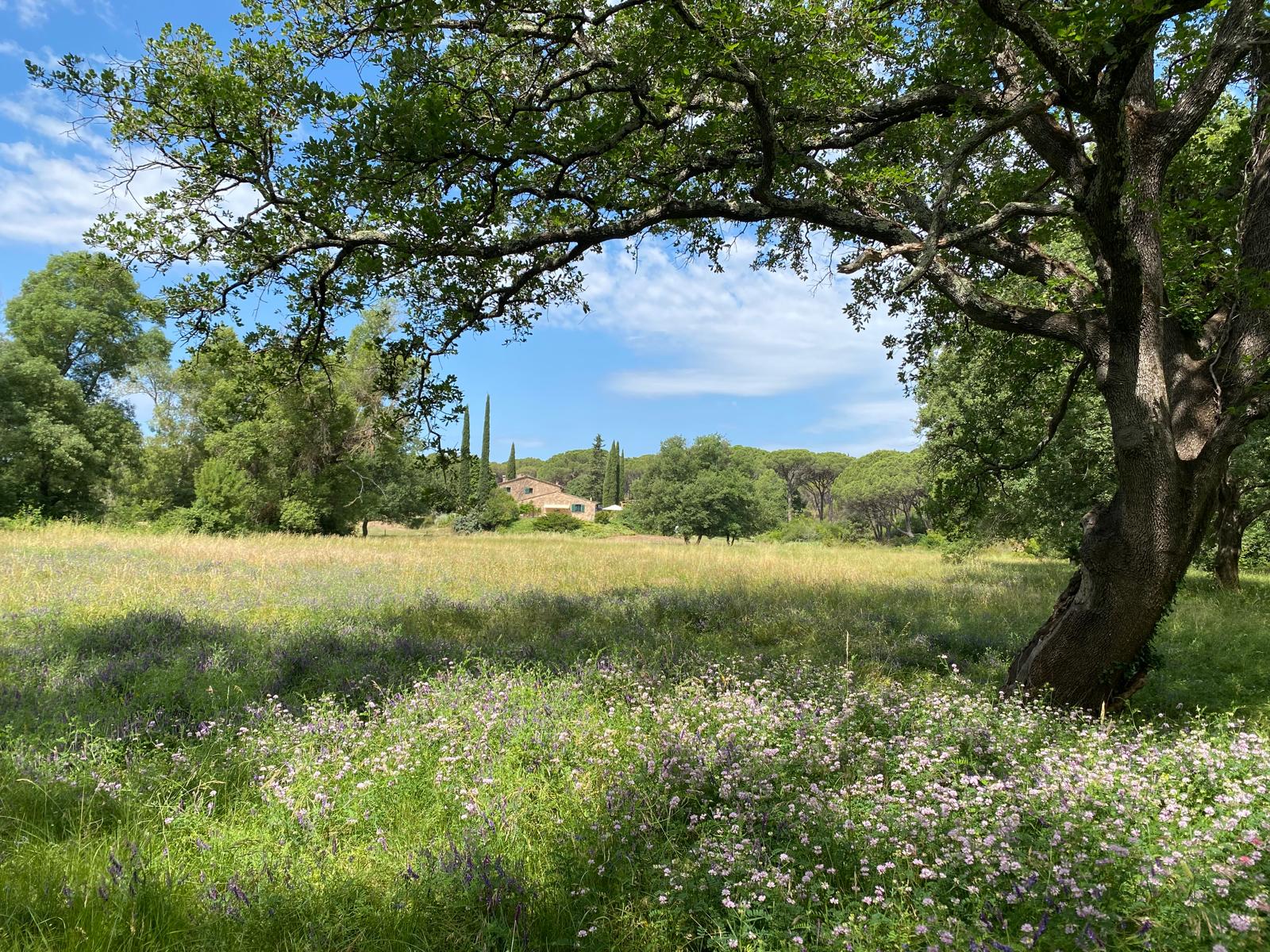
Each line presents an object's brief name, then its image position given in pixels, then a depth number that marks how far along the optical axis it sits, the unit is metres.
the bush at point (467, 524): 54.43
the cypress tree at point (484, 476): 68.25
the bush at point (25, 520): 21.91
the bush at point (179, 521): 29.12
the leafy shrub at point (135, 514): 32.78
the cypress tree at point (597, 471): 125.19
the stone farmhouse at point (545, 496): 107.36
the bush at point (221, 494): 29.70
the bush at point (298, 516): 32.12
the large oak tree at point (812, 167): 5.38
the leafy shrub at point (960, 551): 25.94
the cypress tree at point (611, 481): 108.44
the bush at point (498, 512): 66.12
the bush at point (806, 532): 62.78
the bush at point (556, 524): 66.62
